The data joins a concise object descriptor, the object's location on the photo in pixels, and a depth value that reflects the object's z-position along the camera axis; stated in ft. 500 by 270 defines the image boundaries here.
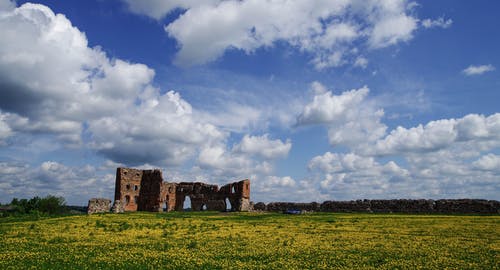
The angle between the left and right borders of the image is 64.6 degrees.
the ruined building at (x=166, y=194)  217.97
